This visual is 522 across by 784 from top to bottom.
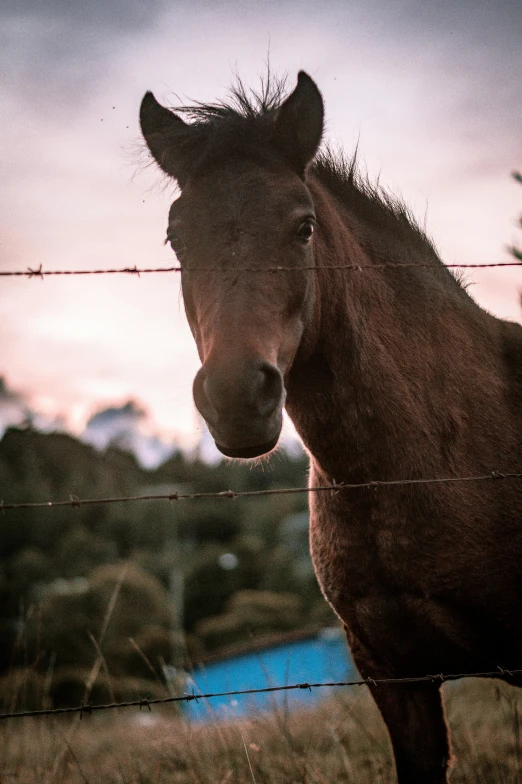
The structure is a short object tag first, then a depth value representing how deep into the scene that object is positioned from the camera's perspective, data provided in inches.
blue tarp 173.2
